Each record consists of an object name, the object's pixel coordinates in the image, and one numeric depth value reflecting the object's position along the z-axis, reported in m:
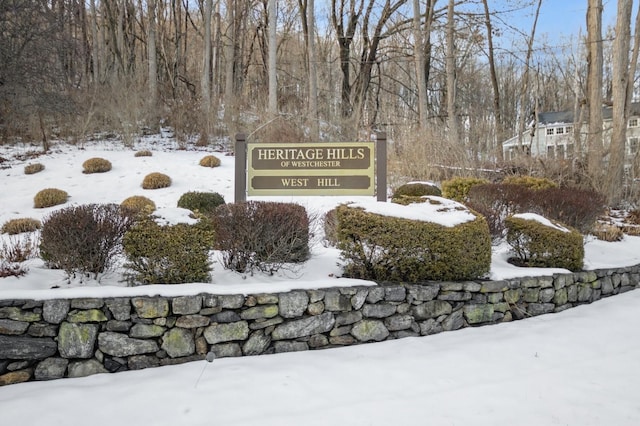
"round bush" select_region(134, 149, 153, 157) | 12.30
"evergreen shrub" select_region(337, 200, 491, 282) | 3.93
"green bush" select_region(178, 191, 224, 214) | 7.53
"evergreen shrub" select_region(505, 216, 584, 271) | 4.85
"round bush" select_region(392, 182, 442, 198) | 8.41
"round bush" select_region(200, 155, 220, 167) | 11.79
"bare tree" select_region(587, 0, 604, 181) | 11.27
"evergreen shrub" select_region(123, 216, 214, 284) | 3.48
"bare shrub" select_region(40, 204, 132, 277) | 3.42
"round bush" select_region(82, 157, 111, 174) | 10.84
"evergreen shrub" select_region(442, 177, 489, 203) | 8.16
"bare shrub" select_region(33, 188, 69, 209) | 8.74
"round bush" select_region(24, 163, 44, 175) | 10.68
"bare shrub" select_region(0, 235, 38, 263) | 4.09
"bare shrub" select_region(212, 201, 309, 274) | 3.90
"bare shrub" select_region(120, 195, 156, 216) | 8.48
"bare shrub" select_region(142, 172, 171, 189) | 9.95
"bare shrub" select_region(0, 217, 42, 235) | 7.14
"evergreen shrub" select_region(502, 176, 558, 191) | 8.29
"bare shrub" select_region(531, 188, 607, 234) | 6.53
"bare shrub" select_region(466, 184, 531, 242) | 6.71
